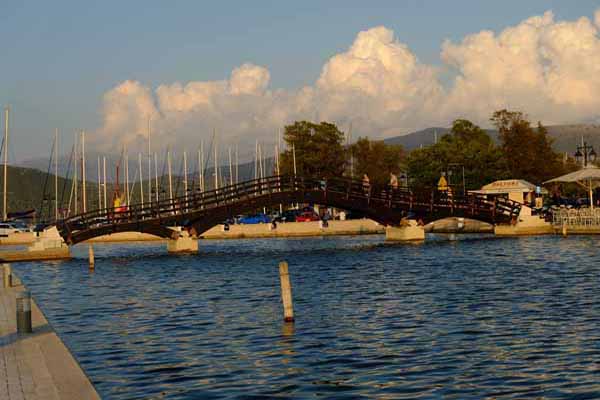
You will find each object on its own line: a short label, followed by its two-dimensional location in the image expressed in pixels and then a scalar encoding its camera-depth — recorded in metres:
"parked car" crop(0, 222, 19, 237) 106.12
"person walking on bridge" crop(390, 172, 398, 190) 91.32
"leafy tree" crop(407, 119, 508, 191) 128.50
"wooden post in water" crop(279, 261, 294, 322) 26.45
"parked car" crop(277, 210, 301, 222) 118.66
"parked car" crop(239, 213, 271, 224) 121.68
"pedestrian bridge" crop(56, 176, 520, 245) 68.25
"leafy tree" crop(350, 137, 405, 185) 149.88
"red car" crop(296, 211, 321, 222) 116.25
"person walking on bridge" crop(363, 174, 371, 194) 72.43
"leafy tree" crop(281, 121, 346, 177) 144.62
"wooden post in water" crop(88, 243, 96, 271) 58.44
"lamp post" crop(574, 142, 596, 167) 77.47
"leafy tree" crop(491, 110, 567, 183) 132.12
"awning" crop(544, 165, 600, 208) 71.81
